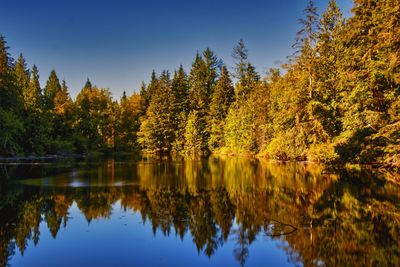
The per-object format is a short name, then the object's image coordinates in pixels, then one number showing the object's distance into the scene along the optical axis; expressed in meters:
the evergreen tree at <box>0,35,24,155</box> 42.56
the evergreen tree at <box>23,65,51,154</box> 50.78
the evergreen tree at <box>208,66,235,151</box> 65.81
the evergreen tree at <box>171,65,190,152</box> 71.38
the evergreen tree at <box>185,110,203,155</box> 67.62
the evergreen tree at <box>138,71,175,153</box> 71.06
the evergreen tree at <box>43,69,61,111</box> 60.09
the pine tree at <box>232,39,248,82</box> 64.69
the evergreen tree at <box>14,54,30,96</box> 57.97
